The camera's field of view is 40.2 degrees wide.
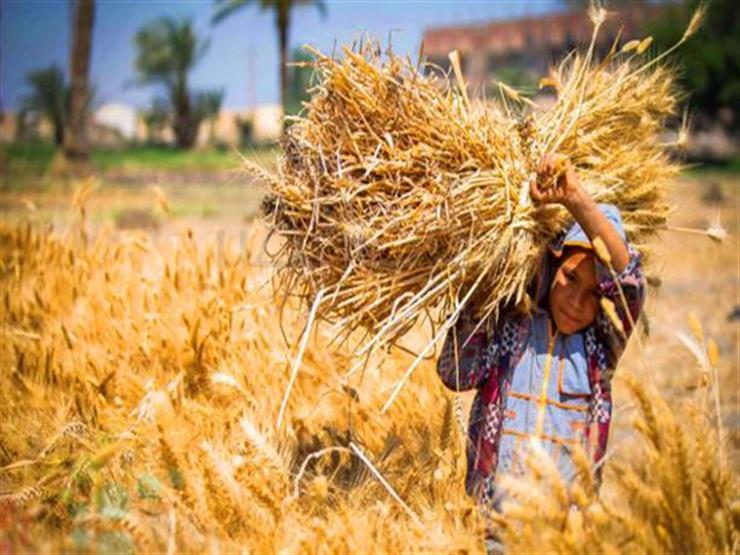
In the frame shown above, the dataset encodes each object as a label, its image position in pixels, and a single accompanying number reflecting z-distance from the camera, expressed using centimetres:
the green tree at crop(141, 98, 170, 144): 4897
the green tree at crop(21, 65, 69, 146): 3631
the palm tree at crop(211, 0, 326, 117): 3112
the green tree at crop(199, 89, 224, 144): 4859
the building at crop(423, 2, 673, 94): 3887
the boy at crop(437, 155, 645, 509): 255
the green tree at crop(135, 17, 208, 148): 4803
